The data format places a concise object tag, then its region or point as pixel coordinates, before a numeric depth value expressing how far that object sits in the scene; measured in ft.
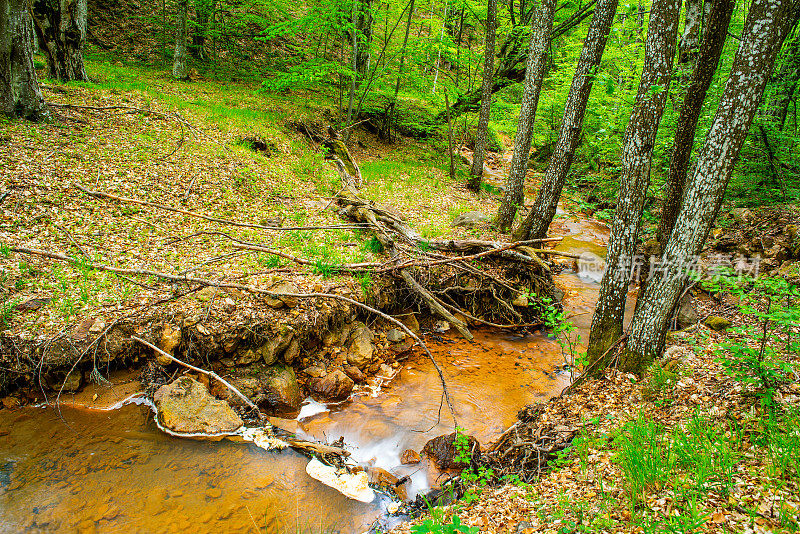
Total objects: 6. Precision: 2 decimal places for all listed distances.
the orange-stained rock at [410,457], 17.13
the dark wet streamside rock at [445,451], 16.49
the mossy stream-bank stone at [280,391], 19.02
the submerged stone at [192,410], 16.58
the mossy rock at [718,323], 21.17
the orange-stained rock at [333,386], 20.22
